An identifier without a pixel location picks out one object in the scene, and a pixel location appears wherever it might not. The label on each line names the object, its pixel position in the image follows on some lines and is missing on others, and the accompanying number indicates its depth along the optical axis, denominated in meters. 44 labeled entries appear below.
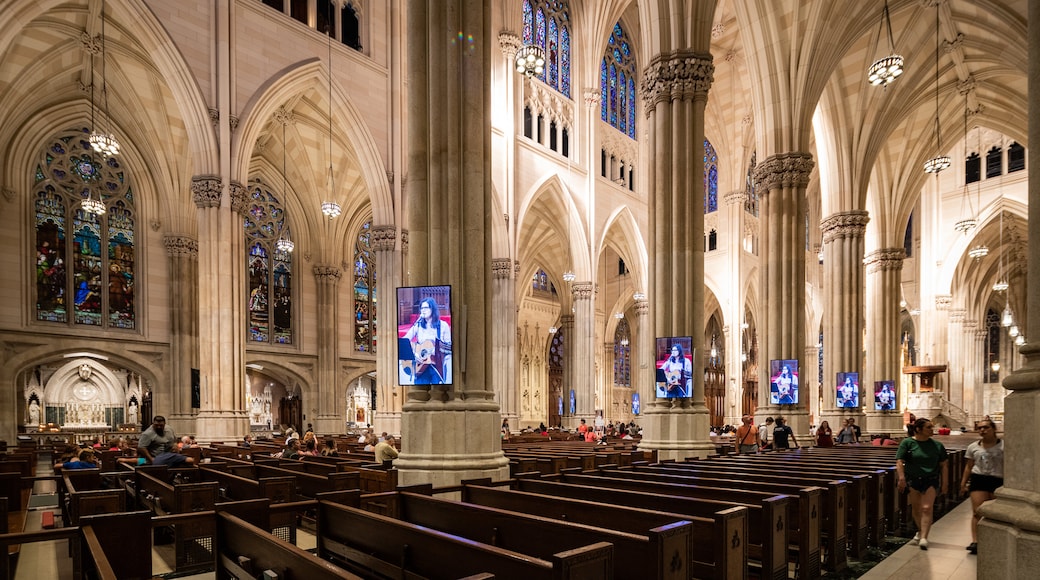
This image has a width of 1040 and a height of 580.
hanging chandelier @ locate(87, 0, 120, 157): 14.92
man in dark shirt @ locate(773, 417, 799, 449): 13.23
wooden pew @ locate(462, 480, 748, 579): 4.20
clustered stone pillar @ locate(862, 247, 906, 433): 23.20
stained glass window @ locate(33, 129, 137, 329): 22.14
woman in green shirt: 6.85
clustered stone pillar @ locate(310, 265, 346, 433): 29.02
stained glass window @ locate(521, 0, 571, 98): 26.75
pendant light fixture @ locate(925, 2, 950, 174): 18.75
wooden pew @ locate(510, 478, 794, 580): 4.86
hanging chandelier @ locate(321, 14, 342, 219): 19.05
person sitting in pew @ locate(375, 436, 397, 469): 9.85
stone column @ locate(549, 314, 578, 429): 30.35
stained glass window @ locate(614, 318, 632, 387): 42.97
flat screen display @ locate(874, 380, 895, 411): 23.02
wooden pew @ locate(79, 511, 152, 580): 3.72
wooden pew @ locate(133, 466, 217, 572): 5.79
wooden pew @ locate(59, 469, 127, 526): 5.13
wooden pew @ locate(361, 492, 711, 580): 3.57
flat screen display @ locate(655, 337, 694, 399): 11.88
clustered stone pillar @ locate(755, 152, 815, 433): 17.02
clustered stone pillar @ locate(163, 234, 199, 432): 23.69
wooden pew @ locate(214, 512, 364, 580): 2.88
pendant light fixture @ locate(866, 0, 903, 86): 13.49
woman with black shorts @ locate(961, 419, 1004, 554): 6.32
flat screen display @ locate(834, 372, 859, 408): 20.33
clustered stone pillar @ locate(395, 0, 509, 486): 7.82
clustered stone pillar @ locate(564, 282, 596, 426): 27.73
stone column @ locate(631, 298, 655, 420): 12.45
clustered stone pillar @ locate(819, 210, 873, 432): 21.22
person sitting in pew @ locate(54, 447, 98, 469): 9.43
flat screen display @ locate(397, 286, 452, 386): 7.84
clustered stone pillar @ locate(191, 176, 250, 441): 17.52
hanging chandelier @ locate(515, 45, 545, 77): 15.45
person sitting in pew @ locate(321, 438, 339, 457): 12.72
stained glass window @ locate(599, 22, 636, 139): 31.39
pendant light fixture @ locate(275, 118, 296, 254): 25.07
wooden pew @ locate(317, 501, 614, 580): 2.96
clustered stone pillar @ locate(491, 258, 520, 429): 24.86
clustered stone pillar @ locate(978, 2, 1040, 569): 3.03
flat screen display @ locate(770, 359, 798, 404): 16.61
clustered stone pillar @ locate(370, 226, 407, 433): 20.39
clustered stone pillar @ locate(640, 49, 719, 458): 12.02
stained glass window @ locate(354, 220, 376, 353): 31.92
